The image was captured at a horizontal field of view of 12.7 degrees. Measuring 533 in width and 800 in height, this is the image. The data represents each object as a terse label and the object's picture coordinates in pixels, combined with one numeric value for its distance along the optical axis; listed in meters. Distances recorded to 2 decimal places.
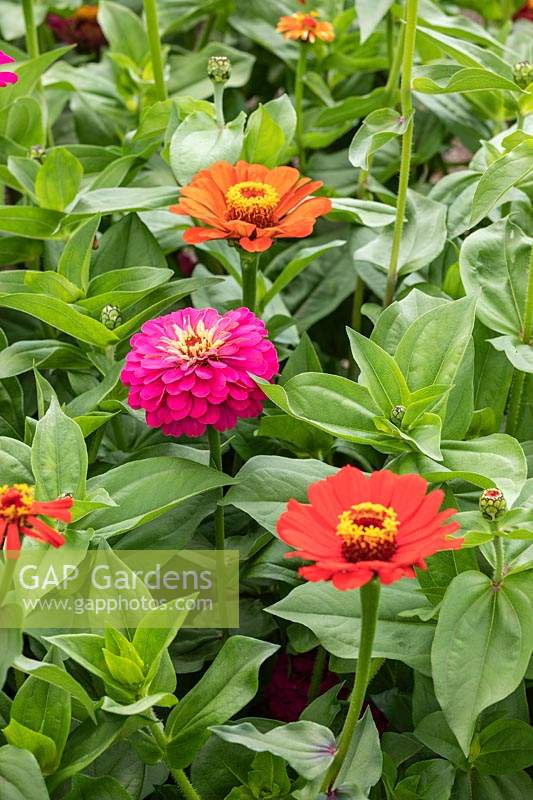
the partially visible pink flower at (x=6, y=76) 1.16
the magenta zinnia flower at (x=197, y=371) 1.09
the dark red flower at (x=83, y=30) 1.70
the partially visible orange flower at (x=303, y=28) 1.40
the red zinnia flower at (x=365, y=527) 0.93
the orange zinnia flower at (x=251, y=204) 1.15
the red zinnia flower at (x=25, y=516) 0.96
